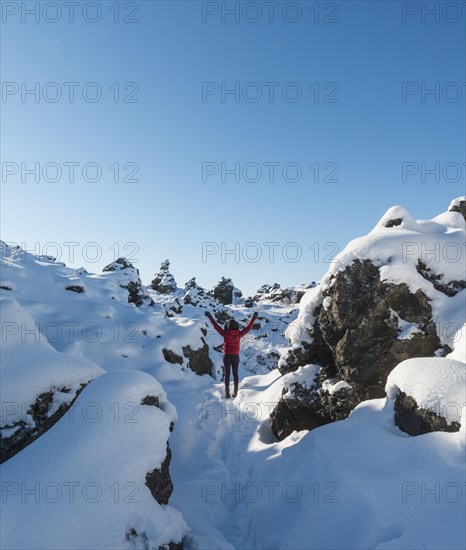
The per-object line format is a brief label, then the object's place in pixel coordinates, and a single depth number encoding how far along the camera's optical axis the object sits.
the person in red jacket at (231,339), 12.26
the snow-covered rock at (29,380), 5.16
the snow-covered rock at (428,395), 5.34
